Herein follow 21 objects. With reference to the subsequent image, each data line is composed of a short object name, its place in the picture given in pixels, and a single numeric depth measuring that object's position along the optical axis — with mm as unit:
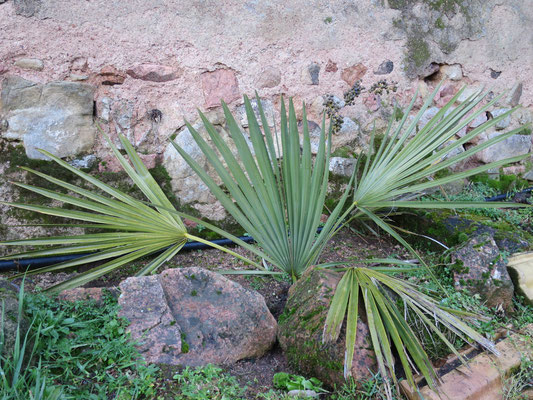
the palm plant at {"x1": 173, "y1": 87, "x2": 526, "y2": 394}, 1641
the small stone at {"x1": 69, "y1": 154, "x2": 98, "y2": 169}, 2534
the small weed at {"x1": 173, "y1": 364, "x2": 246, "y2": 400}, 1482
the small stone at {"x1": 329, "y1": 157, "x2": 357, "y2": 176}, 3067
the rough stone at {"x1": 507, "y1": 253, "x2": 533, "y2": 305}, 2154
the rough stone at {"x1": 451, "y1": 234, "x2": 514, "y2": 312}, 2115
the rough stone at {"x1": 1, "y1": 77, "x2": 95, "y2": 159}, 2422
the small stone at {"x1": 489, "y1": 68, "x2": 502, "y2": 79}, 3500
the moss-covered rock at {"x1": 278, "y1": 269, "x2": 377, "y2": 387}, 1612
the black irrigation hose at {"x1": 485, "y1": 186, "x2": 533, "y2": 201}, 3334
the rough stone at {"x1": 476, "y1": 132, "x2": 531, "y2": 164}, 3545
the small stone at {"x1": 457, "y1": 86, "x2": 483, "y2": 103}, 3477
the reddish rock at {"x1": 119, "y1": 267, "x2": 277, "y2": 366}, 1666
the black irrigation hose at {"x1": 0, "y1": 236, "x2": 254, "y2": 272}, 2354
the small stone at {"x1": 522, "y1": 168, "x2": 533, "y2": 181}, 3643
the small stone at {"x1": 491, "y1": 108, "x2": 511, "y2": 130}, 3590
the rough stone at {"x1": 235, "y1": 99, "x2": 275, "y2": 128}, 2865
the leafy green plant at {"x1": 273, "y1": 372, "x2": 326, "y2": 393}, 1616
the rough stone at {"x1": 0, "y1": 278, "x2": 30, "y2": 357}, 1404
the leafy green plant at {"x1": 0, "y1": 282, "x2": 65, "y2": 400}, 1281
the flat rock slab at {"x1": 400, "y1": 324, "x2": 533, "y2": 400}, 1552
